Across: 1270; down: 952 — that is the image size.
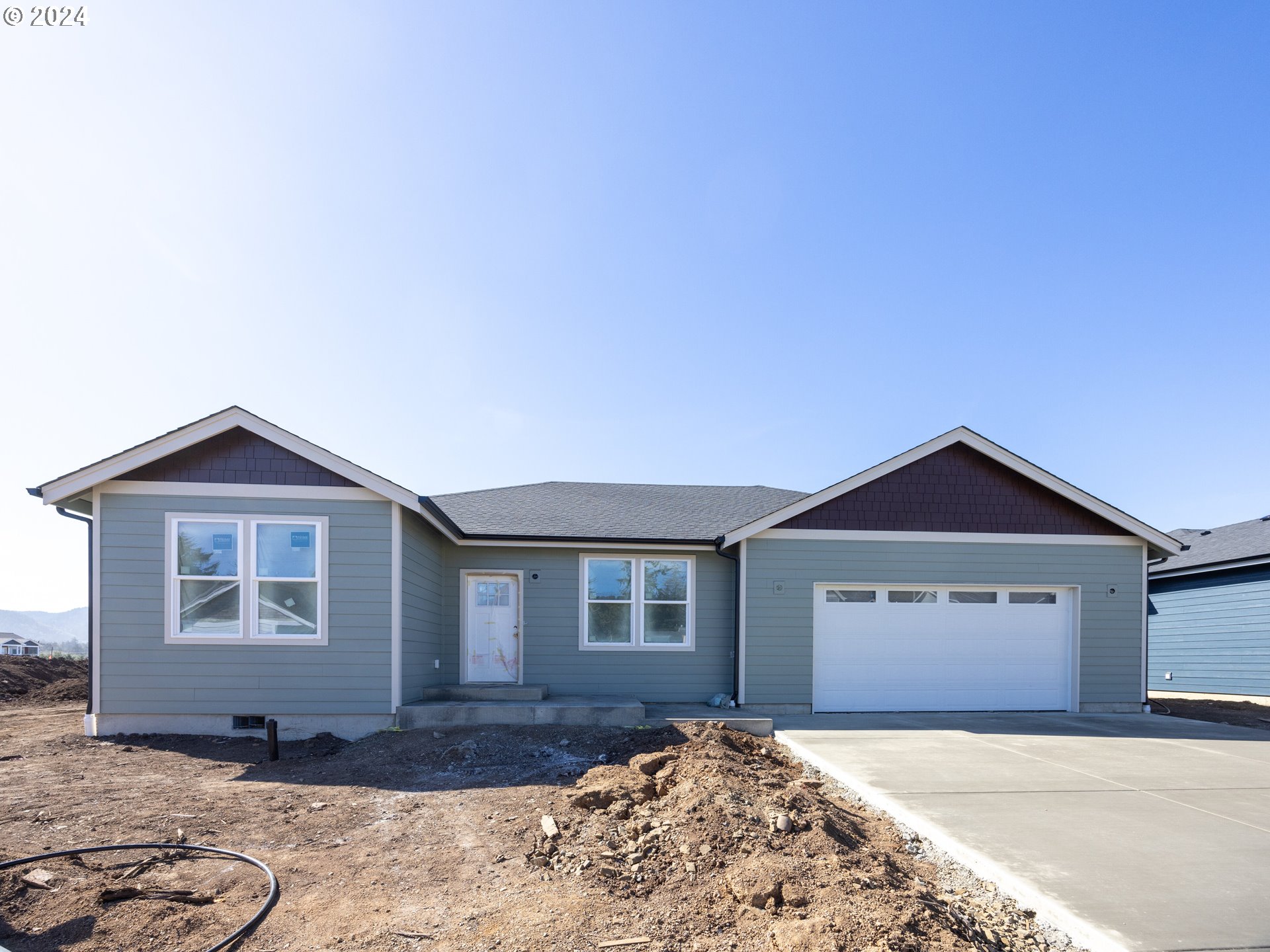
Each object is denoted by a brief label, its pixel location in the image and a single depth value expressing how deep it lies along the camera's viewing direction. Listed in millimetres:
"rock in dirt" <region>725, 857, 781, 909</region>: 3943
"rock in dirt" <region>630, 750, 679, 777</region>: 6988
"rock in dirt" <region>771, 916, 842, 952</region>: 3279
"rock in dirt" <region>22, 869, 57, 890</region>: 4316
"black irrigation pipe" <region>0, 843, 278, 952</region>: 3664
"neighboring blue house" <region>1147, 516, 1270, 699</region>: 15219
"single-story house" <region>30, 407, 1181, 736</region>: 11602
